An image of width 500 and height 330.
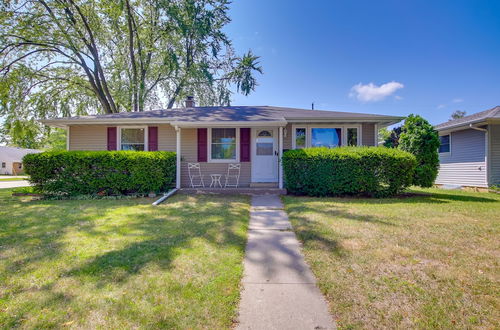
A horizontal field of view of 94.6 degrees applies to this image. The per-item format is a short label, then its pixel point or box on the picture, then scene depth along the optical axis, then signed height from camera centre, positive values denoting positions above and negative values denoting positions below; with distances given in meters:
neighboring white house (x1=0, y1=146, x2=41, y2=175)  28.52 +0.43
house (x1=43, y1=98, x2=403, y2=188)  8.83 +1.12
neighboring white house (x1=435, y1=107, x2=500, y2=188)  9.26 +0.73
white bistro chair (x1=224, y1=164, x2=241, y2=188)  9.00 -0.38
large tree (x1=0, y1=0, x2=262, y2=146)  13.06 +7.25
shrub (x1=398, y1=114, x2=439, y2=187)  7.31 +0.48
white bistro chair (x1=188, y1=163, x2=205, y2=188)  9.09 -0.39
